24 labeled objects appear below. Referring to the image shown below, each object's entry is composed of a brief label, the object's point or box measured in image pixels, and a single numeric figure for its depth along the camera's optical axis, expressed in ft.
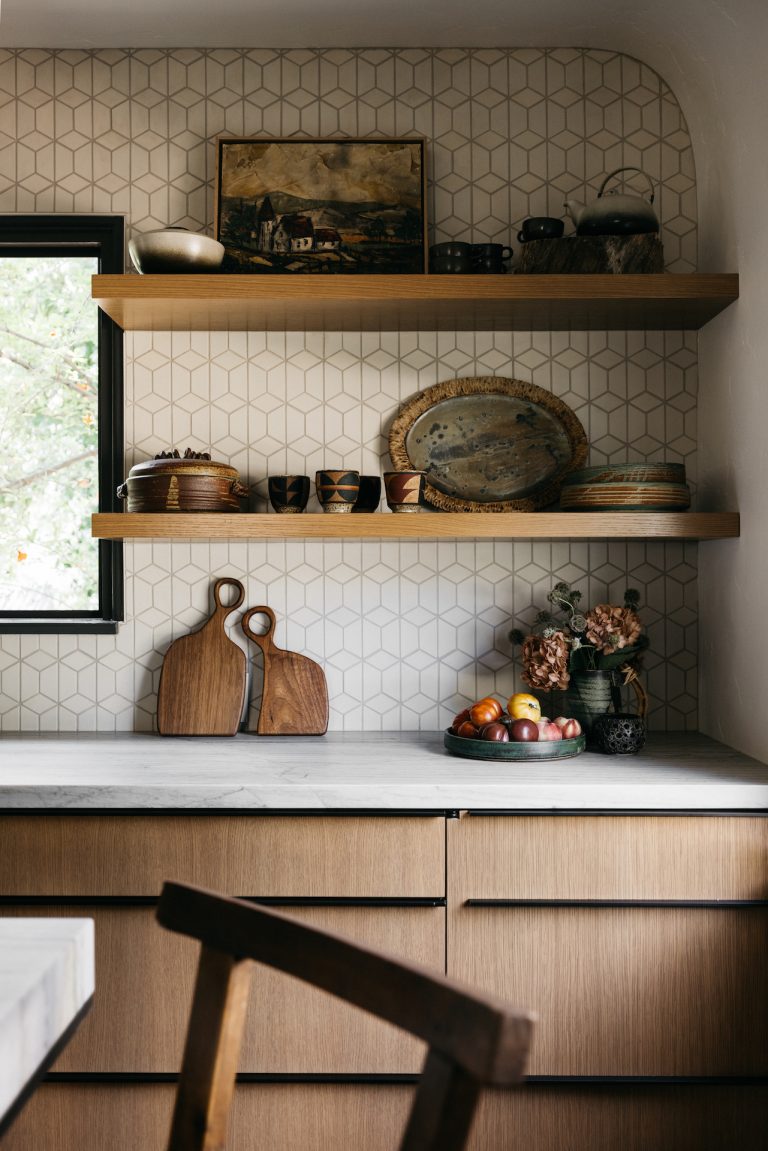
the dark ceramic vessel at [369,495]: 7.83
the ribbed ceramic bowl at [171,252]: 7.44
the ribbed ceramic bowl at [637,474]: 7.49
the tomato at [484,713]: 7.21
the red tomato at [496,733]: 7.04
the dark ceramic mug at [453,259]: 7.59
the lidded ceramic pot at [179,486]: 7.55
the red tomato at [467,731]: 7.23
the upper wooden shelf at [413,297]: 7.39
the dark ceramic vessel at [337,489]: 7.53
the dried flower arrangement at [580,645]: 7.54
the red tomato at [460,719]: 7.39
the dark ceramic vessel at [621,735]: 7.28
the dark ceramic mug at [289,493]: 7.71
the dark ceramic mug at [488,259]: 7.65
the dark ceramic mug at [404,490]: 7.54
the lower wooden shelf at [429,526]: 7.33
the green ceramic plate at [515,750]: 6.97
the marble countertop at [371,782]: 6.20
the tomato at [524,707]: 7.26
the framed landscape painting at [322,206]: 8.18
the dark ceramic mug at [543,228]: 7.69
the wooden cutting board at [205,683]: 8.17
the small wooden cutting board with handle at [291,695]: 8.18
